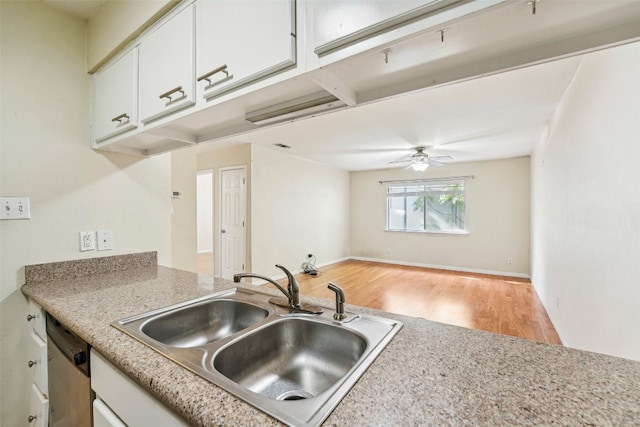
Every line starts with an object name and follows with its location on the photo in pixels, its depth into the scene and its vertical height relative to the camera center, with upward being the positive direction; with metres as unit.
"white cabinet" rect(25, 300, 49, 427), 1.27 -0.76
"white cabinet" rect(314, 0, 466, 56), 0.60 +0.47
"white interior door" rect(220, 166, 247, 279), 4.67 -0.13
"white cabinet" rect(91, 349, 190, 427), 0.65 -0.51
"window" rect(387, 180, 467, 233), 5.97 +0.13
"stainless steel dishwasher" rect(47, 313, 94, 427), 0.94 -0.64
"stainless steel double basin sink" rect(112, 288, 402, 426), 0.74 -0.44
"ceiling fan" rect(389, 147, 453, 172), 4.55 +0.89
